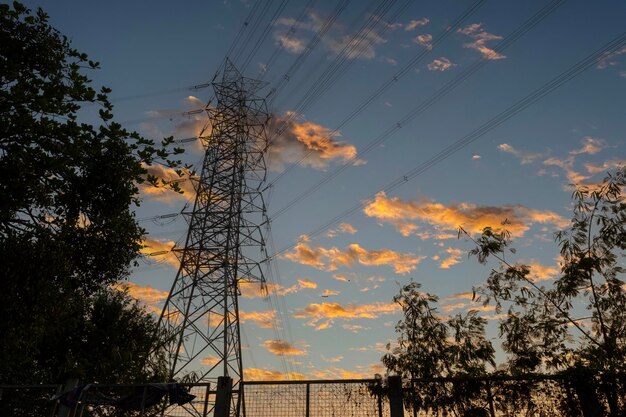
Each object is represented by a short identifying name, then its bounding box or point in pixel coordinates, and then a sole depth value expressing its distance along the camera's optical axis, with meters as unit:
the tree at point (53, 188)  12.20
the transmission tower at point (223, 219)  22.70
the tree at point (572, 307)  13.09
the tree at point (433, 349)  14.61
